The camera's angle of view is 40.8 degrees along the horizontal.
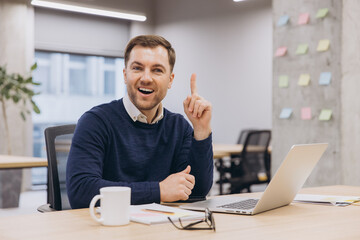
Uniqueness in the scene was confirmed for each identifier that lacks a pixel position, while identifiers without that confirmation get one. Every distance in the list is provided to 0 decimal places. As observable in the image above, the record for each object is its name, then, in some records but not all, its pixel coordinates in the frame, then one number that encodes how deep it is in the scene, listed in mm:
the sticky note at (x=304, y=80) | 3529
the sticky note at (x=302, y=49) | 3537
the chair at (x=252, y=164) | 4969
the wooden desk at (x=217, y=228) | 1150
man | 1790
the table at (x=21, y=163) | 3860
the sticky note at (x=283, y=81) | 3695
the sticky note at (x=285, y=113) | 3676
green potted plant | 5984
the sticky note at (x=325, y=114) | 3363
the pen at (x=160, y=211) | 1371
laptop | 1440
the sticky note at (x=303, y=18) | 3516
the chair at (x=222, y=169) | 5234
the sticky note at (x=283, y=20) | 3678
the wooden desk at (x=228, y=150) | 5003
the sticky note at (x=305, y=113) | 3533
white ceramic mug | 1234
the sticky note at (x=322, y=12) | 3369
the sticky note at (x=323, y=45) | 3365
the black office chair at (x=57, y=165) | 2062
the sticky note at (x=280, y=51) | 3701
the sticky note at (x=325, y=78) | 3371
